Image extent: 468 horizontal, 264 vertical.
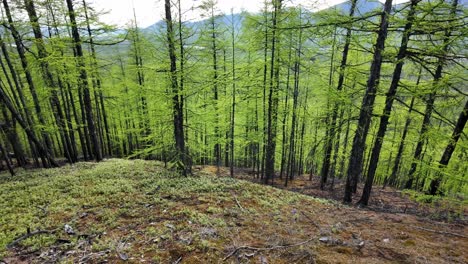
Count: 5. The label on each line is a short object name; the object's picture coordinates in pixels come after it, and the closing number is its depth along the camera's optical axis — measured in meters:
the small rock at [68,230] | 4.32
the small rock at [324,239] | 4.55
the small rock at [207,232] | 4.42
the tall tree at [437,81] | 5.19
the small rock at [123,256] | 3.63
